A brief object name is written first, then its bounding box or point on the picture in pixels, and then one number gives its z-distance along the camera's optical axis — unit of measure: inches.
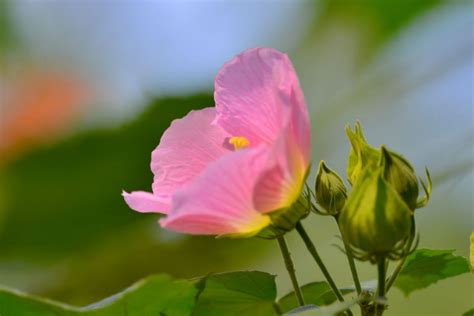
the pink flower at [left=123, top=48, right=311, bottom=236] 43.3
